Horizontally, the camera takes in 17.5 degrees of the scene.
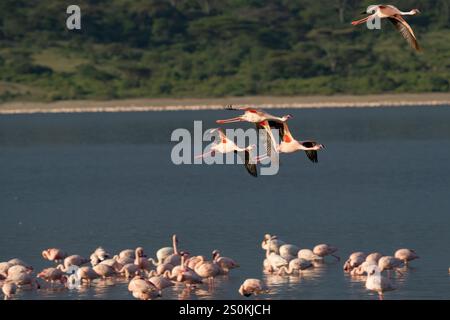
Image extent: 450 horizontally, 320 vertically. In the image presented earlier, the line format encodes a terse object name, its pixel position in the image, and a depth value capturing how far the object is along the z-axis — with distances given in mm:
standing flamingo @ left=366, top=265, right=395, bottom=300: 33125
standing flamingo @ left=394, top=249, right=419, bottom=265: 37062
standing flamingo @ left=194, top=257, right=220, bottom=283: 35125
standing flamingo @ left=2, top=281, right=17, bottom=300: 33844
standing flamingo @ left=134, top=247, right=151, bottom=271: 36812
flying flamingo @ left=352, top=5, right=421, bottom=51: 23719
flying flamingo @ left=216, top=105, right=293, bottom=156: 22392
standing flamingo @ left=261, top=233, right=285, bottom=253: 38938
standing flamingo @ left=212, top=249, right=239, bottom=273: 36281
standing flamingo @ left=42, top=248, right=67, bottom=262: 38844
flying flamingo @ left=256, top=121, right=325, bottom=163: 22500
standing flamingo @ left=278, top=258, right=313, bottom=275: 36125
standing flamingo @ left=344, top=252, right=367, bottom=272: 36312
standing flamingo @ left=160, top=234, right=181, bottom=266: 36719
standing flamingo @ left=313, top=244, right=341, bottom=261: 37906
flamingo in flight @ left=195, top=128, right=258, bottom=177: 23172
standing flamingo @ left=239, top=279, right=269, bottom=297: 33375
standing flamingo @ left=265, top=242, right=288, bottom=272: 36594
